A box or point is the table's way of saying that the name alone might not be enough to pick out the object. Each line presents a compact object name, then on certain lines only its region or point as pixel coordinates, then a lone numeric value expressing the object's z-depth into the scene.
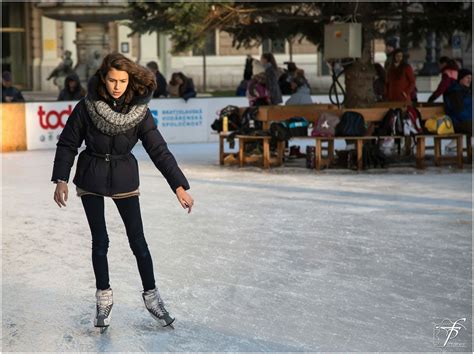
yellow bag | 17.05
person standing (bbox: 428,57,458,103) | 17.98
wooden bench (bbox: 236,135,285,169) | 17.12
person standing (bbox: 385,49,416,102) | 19.12
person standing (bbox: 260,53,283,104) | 19.61
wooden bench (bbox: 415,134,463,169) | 16.86
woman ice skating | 6.73
